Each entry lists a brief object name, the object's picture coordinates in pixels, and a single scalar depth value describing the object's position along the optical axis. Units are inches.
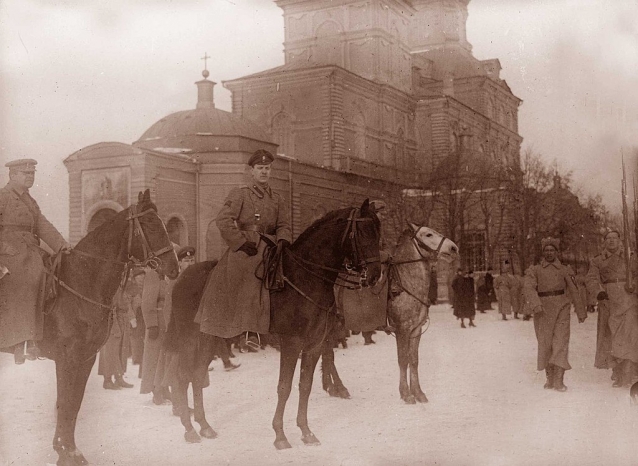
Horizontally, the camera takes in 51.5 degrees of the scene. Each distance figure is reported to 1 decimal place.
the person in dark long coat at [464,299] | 770.2
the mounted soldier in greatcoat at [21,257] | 226.7
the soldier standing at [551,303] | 367.2
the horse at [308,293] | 246.7
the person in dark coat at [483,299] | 1030.4
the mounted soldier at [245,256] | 250.4
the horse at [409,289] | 353.4
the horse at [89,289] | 229.9
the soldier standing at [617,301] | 355.9
